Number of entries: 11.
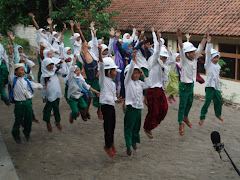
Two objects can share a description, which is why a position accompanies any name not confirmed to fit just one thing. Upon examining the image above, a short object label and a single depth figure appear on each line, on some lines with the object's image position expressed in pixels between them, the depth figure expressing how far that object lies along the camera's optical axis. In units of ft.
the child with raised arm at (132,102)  21.13
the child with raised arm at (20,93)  22.53
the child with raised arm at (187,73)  24.56
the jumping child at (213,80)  27.17
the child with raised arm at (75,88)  25.71
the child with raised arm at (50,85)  24.68
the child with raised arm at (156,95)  23.90
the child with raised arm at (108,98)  20.75
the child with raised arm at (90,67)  28.63
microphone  10.65
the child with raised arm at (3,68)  30.99
